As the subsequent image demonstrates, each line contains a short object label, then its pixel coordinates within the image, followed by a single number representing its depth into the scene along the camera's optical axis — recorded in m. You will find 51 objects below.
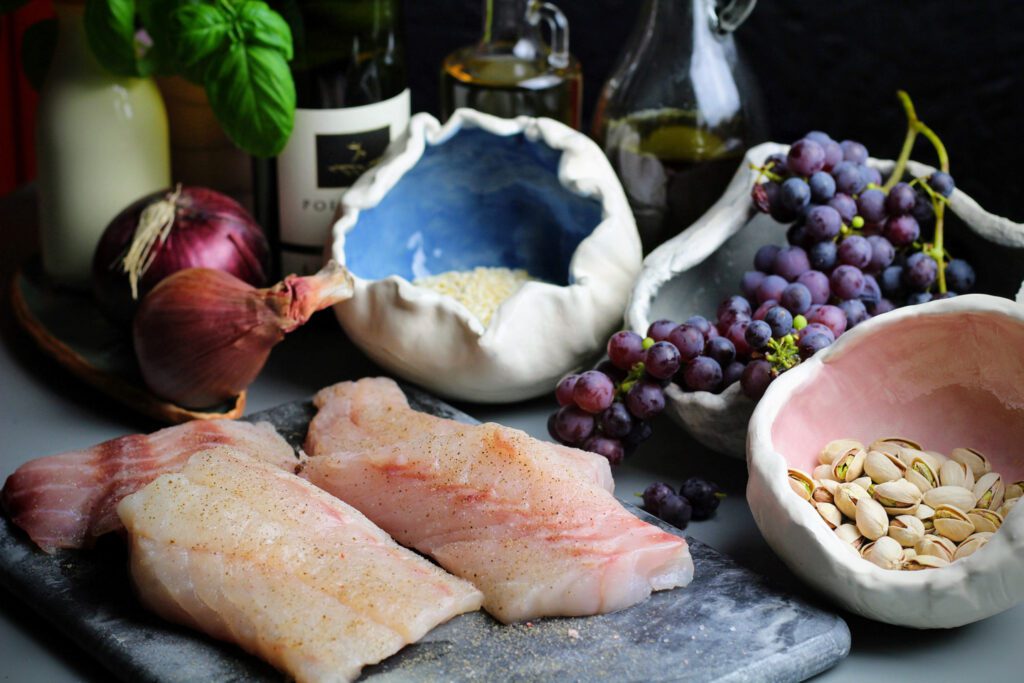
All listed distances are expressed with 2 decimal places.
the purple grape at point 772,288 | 1.07
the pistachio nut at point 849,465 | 0.92
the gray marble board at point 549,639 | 0.79
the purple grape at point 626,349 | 1.04
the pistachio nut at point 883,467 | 0.91
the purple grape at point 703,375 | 1.01
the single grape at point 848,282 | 1.06
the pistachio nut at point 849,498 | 0.88
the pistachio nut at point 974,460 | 0.92
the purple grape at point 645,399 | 1.02
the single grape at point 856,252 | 1.07
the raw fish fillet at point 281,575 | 0.78
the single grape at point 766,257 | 1.11
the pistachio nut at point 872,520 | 0.87
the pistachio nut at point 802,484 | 0.90
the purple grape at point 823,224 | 1.08
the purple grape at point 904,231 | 1.09
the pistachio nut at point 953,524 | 0.86
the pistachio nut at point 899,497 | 0.88
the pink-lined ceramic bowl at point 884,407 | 0.83
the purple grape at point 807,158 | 1.10
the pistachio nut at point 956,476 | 0.90
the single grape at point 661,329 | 1.04
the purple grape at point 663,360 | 1.01
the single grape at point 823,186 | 1.09
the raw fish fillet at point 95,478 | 0.92
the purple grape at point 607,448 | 1.04
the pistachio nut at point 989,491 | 0.89
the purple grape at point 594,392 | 1.03
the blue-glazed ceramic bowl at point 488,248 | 1.12
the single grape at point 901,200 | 1.10
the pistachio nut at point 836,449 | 0.94
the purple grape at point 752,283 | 1.10
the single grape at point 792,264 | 1.08
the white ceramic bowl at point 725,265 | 1.02
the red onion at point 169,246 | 1.20
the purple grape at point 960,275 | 1.11
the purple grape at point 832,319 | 1.03
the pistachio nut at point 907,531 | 0.86
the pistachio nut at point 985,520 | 0.86
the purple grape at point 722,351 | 1.03
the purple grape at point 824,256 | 1.08
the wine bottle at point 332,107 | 1.28
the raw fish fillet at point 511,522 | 0.84
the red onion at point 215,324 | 1.07
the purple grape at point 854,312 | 1.05
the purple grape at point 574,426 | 1.04
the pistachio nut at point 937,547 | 0.84
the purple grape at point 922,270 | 1.08
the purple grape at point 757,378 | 0.97
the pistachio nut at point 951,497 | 0.88
